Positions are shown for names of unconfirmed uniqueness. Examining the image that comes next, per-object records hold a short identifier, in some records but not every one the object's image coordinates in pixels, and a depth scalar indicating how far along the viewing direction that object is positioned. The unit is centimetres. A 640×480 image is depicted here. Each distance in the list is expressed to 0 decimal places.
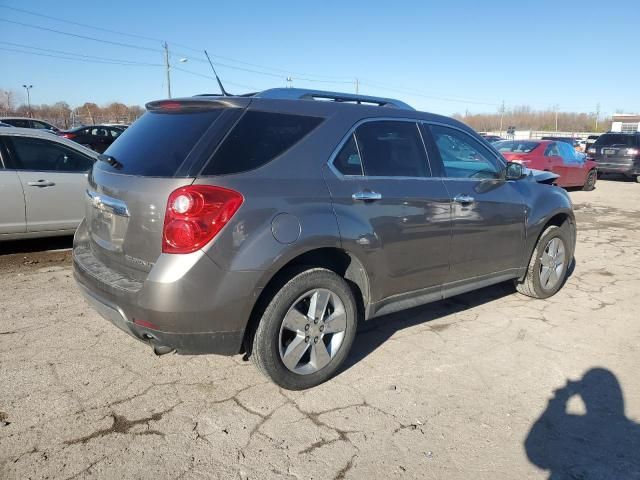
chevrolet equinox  275
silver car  595
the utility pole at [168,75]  4433
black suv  1809
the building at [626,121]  7938
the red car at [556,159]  1370
